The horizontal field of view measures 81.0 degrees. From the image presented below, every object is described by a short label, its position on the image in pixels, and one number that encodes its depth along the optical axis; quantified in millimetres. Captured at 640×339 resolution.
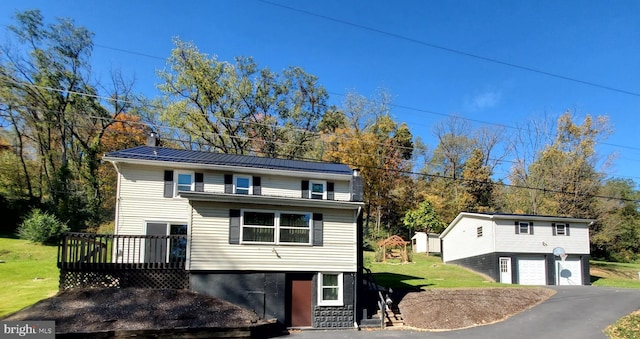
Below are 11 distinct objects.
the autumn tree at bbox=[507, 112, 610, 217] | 36875
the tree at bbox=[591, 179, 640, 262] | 38188
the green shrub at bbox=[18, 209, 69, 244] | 25438
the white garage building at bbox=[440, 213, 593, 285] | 25656
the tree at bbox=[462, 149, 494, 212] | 39781
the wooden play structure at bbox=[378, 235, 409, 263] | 29953
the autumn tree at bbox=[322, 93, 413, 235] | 35781
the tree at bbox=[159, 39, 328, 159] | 33031
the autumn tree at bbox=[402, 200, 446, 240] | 36156
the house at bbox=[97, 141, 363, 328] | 14055
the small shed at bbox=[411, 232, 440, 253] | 36031
